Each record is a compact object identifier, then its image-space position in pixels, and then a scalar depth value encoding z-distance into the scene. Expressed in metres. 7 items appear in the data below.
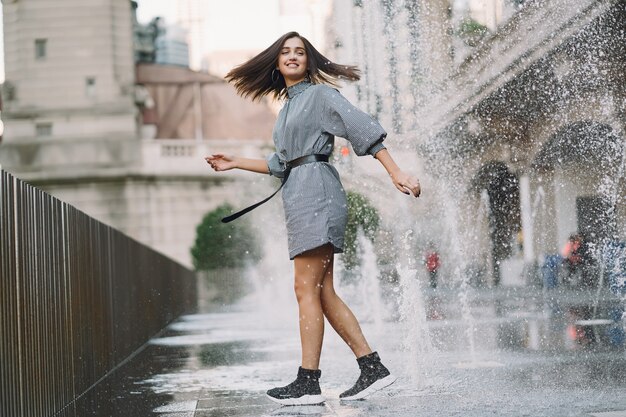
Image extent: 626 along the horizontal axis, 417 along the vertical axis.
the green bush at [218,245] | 41.72
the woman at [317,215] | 5.18
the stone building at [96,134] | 44.00
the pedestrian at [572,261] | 21.34
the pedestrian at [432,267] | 25.45
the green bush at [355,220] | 27.23
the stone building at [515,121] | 19.02
